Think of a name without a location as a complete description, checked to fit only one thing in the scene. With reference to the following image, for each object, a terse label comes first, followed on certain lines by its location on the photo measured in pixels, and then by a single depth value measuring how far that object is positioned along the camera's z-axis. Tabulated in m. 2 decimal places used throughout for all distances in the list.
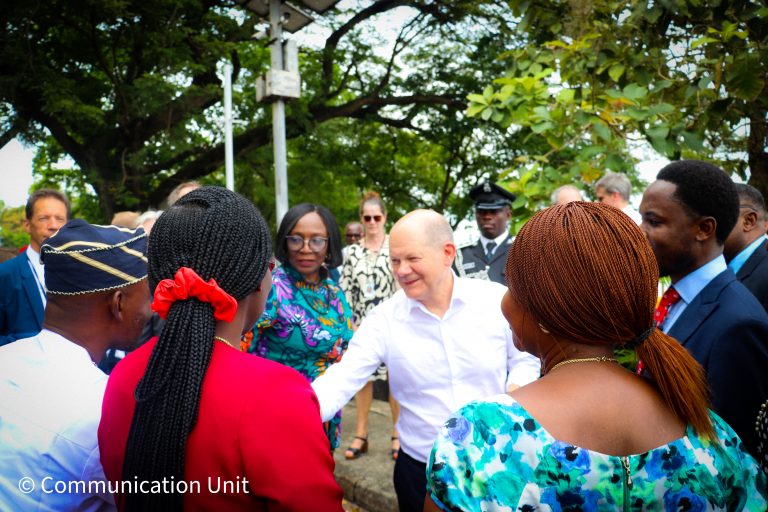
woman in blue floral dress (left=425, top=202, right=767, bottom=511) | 1.41
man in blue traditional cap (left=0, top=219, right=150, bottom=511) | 1.72
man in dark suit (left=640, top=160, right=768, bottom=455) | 2.03
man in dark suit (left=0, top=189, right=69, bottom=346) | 3.81
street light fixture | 7.73
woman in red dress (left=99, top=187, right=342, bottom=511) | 1.51
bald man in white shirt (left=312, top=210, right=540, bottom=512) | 2.99
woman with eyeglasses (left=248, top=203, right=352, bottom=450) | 3.75
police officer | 6.11
